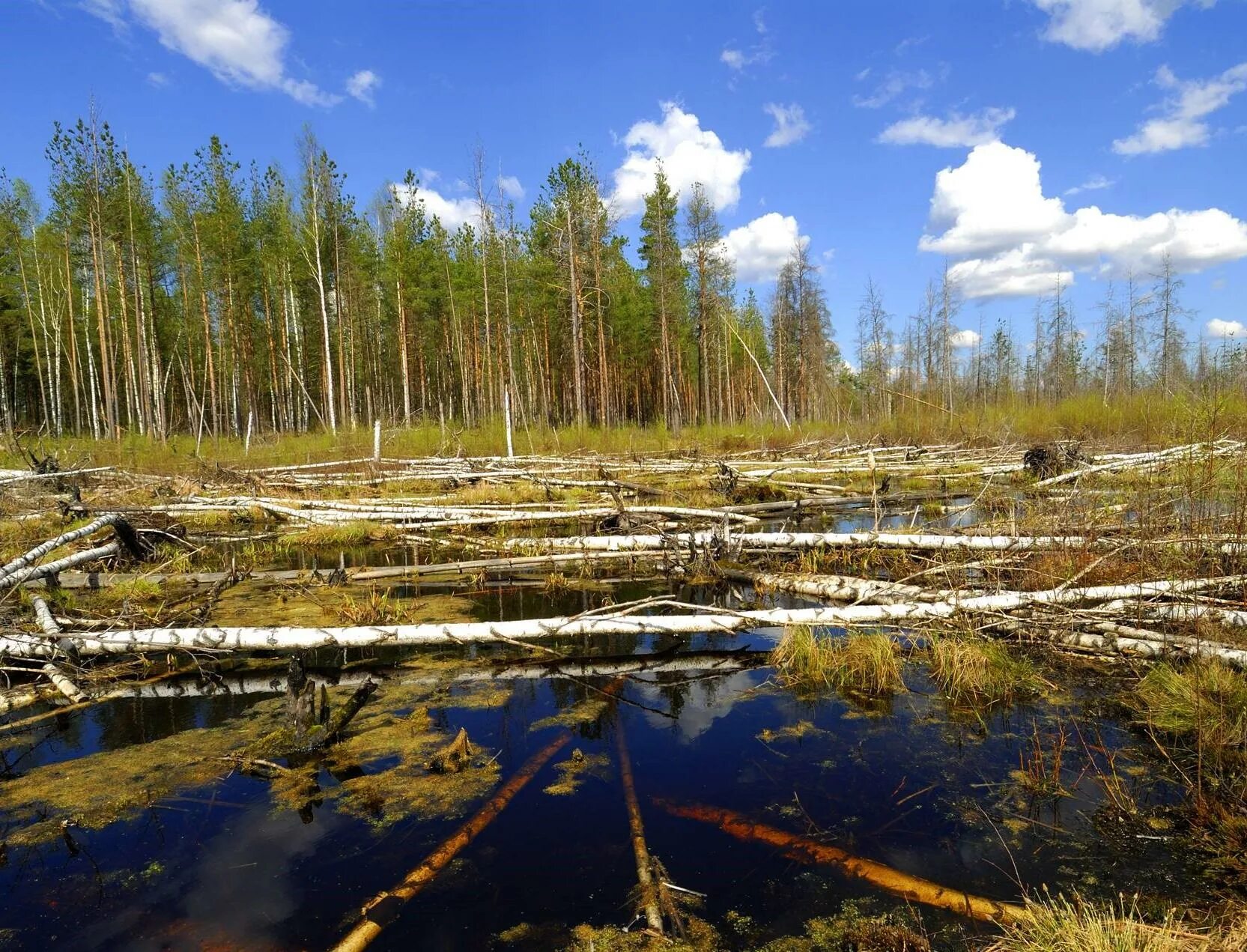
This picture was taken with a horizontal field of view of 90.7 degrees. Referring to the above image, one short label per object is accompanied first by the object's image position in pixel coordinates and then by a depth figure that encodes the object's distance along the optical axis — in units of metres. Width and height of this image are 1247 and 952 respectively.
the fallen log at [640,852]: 2.62
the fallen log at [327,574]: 7.54
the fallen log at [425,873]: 2.58
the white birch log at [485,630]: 4.75
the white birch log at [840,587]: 5.74
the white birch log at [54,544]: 5.59
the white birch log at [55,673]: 4.65
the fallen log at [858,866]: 2.64
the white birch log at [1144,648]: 4.05
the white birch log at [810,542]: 6.49
